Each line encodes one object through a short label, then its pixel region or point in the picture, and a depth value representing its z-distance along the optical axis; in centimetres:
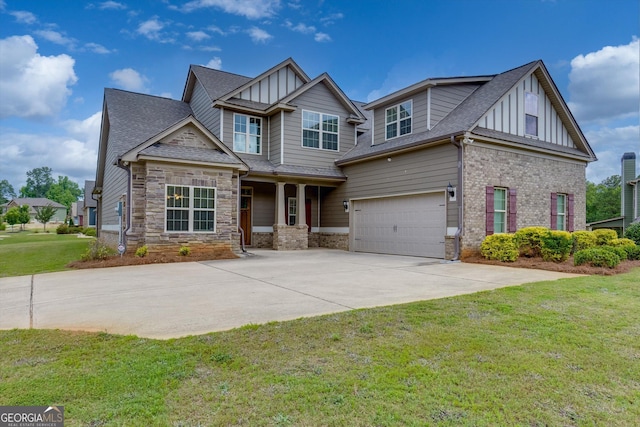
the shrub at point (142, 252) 1143
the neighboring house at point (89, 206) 4138
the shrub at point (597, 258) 892
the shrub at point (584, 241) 1166
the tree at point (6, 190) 10606
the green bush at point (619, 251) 948
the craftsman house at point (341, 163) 1200
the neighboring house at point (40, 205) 6927
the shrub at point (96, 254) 1121
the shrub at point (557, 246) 1027
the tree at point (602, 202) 4294
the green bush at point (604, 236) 1155
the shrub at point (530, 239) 1103
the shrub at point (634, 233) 1256
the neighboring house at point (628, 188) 2172
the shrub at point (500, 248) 1096
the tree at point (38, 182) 10156
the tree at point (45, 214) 4559
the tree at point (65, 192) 8076
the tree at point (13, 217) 4416
